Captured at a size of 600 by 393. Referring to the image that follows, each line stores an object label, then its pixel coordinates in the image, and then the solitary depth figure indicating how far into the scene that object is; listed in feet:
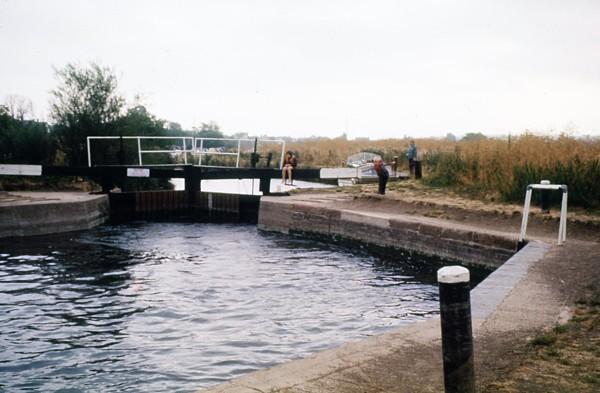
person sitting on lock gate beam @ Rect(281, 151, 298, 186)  63.72
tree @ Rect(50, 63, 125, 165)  73.72
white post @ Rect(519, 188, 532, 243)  32.01
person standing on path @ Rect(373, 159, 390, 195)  54.90
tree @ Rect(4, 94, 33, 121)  84.76
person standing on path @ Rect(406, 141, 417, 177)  77.25
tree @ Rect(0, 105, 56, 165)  73.92
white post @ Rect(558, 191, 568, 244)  30.76
